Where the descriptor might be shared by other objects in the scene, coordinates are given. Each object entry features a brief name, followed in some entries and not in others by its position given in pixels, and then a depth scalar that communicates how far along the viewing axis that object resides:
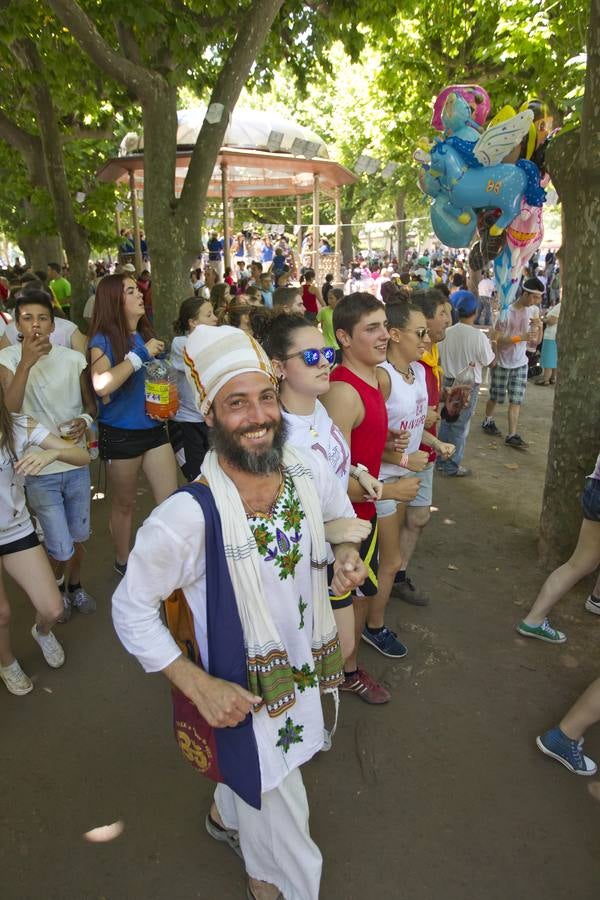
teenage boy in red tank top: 2.77
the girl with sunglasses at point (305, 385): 2.44
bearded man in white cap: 1.69
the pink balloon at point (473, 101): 5.91
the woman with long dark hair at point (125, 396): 3.71
